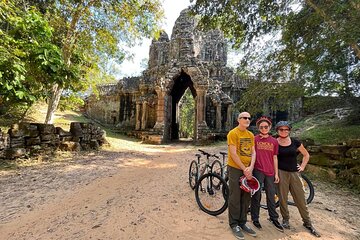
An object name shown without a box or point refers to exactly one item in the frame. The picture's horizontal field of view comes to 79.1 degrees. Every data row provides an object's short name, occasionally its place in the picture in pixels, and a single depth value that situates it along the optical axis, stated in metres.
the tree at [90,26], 10.31
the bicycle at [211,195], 4.05
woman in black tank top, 3.67
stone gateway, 17.50
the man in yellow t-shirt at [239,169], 3.37
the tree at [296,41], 7.36
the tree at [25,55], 5.66
